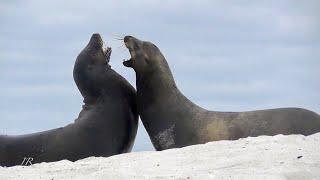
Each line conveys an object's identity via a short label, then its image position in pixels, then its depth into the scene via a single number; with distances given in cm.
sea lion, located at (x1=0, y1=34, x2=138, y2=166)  1082
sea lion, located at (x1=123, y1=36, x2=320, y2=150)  1070
